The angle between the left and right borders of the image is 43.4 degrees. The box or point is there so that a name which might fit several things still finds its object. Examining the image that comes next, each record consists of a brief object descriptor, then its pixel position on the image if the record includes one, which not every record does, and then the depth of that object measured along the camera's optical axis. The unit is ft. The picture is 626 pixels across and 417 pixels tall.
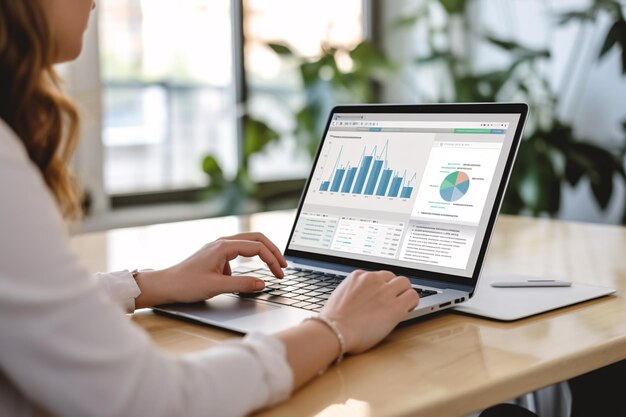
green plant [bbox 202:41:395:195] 10.62
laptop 3.34
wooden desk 2.39
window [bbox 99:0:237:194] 10.32
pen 3.79
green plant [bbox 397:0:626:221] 9.89
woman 1.95
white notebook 3.32
